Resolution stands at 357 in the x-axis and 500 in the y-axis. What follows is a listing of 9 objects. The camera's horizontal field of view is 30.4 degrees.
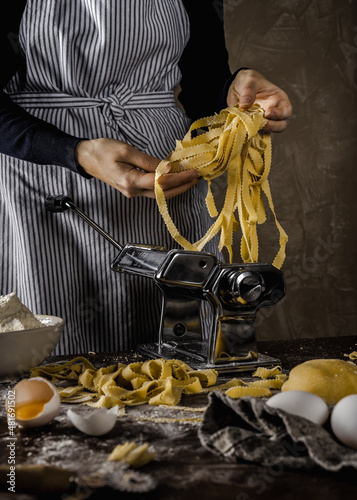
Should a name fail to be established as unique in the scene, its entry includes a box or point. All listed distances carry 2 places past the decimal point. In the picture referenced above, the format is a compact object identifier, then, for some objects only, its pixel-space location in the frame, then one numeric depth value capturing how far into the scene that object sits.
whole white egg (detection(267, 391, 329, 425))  0.78
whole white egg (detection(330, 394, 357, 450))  0.74
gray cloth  0.70
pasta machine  1.15
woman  1.51
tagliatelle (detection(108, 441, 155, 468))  0.72
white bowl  1.07
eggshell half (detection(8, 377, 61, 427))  0.85
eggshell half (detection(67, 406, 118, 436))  0.81
